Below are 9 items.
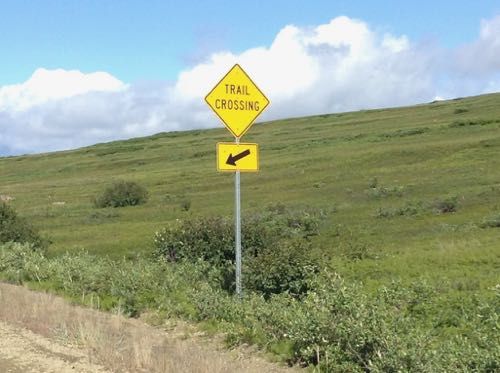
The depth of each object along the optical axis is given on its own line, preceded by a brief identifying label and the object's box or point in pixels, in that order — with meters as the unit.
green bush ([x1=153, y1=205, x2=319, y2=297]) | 13.42
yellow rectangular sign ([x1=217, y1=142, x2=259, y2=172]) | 11.26
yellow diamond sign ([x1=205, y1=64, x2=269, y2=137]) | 11.53
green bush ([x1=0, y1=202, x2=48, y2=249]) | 24.59
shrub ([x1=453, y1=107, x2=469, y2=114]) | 88.95
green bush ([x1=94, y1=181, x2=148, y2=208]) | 47.81
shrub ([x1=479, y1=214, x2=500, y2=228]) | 23.55
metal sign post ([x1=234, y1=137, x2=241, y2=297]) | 11.49
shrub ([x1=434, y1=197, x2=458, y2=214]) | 29.33
